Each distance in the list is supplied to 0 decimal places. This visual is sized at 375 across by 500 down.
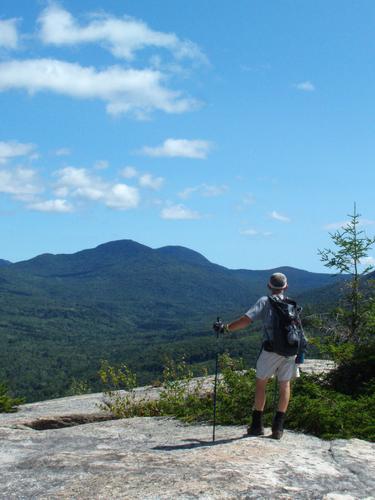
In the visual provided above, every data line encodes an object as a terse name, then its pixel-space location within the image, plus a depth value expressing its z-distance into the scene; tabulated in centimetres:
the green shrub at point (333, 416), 836
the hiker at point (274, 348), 792
